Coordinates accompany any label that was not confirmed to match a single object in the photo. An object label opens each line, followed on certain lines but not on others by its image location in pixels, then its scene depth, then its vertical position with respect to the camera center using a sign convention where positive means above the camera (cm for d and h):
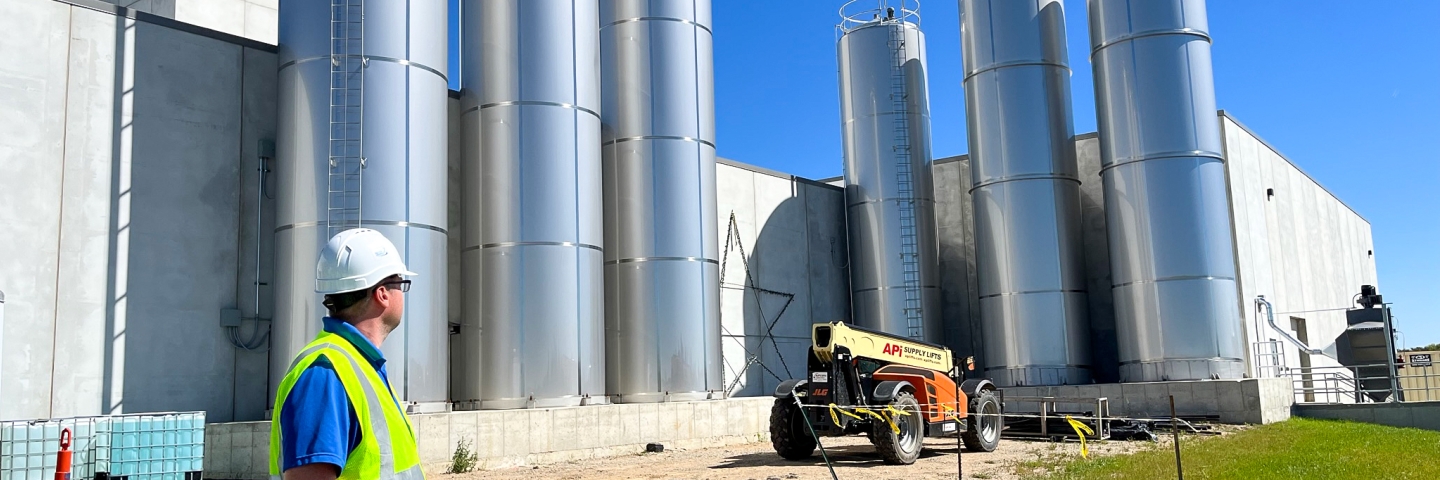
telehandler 1642 -48
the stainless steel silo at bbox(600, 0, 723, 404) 2192 +339
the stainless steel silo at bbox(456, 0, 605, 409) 1955 +306
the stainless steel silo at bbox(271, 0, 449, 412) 1716 +344
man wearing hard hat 294 +0
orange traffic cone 1221 -68
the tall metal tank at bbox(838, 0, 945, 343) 2861 +478
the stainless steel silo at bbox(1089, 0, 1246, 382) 2517 +348
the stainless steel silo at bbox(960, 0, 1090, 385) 2680 +392
